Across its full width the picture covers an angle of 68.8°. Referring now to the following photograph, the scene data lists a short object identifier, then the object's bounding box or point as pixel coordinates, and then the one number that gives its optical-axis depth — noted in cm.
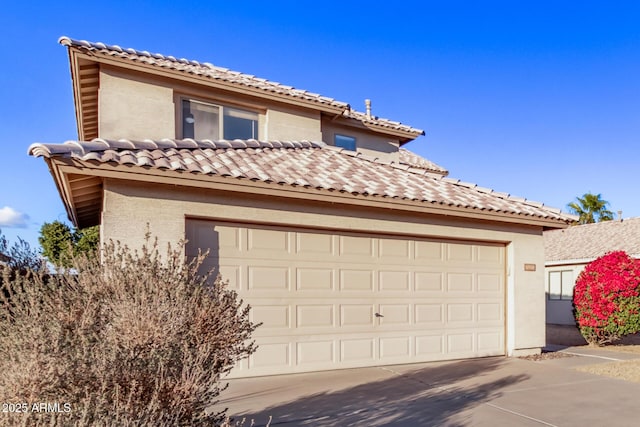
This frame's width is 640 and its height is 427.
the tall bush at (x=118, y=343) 306
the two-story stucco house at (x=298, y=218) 775
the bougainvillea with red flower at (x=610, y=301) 1318
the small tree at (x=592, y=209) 4131
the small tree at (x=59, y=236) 2200
